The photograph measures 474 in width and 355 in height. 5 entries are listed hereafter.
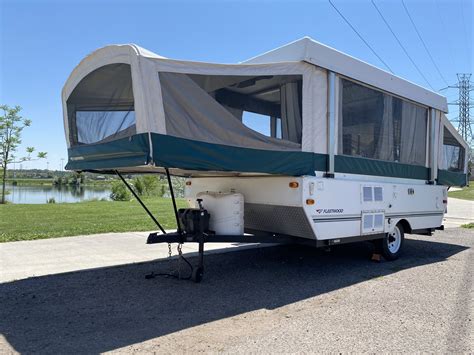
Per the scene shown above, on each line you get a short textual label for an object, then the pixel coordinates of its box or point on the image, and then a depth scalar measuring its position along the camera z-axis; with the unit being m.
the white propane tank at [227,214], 6.12
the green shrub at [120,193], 25.39
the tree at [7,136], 21.03
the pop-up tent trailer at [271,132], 4.82
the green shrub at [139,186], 27.08
